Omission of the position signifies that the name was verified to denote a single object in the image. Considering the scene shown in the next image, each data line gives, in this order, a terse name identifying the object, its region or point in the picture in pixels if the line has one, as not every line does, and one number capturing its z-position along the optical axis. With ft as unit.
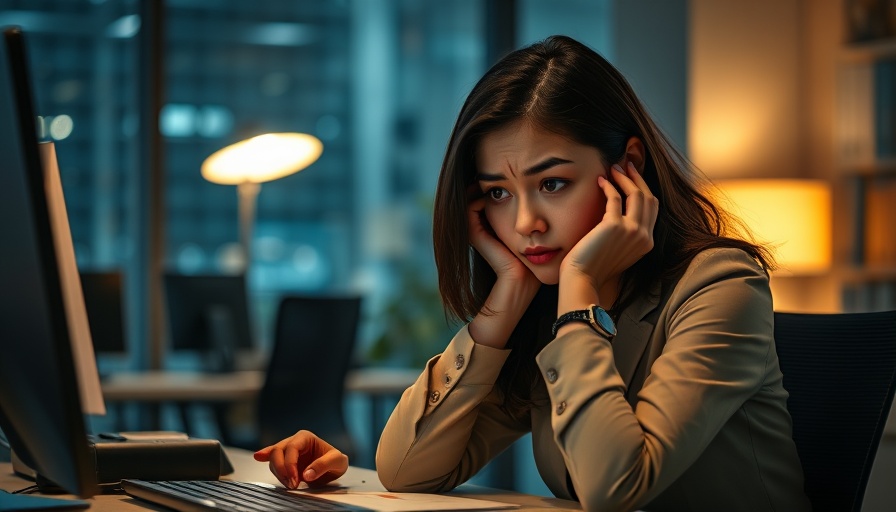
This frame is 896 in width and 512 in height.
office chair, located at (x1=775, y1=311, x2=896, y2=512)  4.54
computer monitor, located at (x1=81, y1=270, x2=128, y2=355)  12.97
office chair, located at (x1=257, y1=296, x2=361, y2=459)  12.61
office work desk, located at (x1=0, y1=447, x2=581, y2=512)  4.04
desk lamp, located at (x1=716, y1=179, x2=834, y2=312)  12.92
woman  3.99
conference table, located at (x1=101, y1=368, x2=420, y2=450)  13.08
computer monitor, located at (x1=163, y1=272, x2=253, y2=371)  14.20
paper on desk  3.90
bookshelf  13.41
